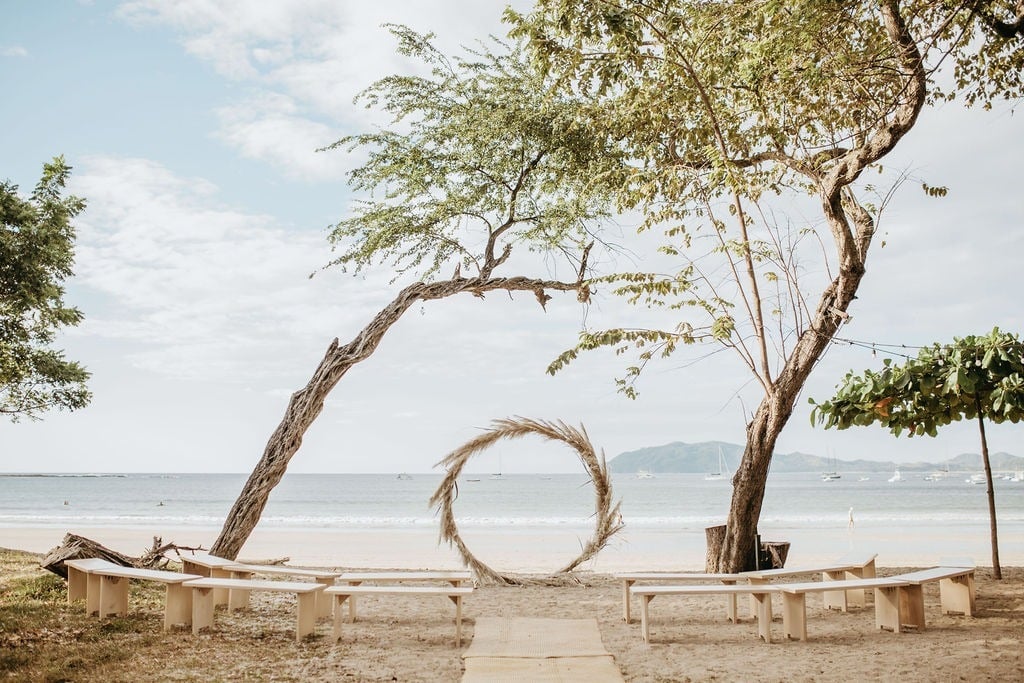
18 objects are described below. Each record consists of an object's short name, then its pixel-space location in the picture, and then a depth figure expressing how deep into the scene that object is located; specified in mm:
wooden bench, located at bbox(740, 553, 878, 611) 6289
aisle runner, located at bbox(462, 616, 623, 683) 4609
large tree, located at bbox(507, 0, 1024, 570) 6645
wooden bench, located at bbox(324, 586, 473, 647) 5359
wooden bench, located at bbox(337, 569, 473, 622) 6195
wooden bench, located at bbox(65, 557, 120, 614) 6053
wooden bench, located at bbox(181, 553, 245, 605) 6680
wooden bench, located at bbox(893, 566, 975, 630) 5625
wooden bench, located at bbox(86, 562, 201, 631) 5598
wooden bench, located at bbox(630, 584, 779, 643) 5285
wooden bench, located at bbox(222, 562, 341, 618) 6254
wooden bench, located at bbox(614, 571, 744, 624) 6168
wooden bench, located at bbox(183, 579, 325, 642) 5426
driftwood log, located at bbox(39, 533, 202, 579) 6609
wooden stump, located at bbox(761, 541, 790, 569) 8234
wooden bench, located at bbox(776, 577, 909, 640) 5340
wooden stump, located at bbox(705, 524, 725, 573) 8291
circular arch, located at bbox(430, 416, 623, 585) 8422
